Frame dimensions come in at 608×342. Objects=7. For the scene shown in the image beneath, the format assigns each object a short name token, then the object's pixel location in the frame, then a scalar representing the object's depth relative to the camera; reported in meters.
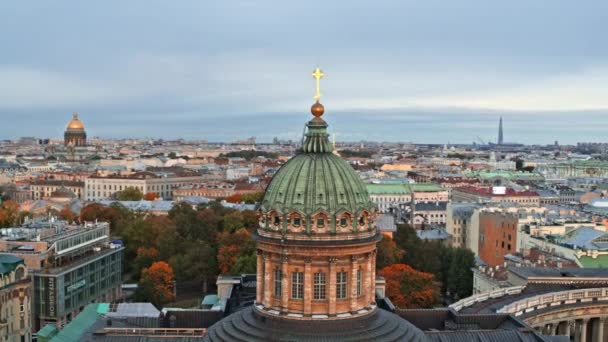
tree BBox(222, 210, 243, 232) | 128.25
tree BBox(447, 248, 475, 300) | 101.75
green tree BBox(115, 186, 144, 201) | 195.50
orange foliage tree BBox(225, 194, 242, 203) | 184.98
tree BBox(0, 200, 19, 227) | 136.12
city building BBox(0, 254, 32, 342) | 78.06
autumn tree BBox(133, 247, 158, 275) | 113.81
